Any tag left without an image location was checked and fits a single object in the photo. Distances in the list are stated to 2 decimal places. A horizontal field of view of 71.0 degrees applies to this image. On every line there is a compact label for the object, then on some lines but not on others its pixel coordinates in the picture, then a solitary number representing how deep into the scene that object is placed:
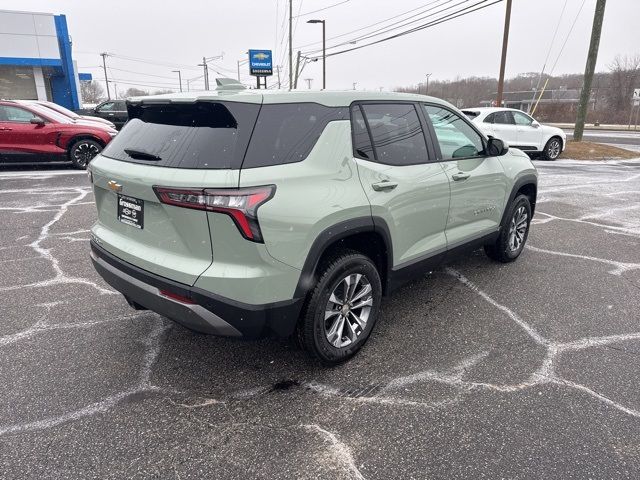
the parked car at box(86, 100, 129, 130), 22.56
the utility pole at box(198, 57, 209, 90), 64.12
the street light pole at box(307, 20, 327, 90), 34.03
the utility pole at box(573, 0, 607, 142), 16.12
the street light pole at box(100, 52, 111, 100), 79.89
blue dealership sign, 35.88
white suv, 13.02
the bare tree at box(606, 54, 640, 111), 54.94
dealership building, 24.42
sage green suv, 2.36
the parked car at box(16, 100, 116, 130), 11.22
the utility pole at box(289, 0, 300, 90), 34.59
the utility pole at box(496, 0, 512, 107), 17.61
